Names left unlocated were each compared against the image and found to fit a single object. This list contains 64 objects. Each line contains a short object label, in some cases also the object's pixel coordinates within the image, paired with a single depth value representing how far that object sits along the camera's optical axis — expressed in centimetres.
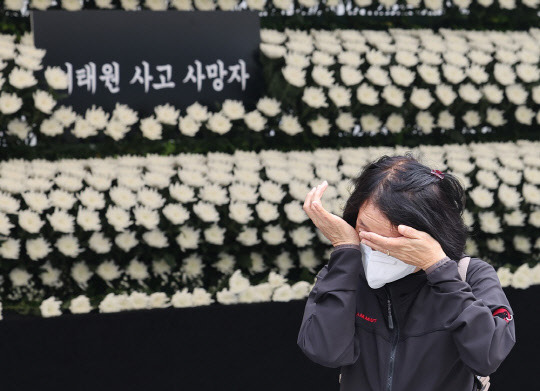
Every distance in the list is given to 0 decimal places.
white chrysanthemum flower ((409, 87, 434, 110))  938
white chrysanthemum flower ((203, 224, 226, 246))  755
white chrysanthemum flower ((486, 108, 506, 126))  999
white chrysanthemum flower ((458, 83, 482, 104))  961
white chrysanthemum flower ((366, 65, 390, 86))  923
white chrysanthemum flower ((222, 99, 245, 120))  890
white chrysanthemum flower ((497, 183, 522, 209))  850
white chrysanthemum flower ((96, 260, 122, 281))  743
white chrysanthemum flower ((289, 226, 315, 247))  783
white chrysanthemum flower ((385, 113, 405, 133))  953
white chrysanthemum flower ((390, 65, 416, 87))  932
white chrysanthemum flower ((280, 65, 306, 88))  887
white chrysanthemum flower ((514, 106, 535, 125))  1003
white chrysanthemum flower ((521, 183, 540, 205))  859
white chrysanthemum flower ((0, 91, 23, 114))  793
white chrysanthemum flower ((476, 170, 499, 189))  858
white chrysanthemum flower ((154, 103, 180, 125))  865
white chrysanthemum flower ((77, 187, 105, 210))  734
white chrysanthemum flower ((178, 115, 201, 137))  868
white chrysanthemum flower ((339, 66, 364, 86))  912
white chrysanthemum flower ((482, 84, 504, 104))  973
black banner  859
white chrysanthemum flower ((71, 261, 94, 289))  740
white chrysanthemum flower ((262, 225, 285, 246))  773
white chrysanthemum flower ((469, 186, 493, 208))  841
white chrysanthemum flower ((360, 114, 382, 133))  945
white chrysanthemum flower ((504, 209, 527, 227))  856
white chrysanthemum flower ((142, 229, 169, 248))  740
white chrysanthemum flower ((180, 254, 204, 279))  766
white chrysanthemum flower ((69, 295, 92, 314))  658
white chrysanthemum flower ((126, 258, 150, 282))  750
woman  327
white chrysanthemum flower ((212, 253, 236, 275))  775
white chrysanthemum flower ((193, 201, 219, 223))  746
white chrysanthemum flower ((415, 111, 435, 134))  970
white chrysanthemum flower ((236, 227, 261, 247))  766
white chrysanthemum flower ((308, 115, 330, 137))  910
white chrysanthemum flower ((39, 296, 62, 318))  654
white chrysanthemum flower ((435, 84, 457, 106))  953
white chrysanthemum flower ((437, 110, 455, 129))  977
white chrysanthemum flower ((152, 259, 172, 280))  759
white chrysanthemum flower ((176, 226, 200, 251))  748
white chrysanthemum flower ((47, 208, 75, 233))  710
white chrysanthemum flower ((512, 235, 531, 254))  871
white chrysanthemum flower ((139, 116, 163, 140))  861
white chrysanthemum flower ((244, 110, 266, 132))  892
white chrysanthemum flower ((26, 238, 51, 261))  711
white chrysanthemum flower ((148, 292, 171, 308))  675
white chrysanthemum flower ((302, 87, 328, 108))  888
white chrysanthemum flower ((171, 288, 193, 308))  675
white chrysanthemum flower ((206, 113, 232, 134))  879
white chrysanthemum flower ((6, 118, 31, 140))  821
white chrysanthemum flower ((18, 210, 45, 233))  705
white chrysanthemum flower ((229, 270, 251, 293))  693
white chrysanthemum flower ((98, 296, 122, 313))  660
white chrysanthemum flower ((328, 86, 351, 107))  901
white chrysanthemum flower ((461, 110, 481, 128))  989
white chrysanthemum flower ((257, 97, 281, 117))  895
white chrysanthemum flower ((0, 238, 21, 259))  699
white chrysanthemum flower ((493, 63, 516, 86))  979
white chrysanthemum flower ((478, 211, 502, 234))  841
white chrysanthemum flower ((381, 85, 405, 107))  927
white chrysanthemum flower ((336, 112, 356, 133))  923
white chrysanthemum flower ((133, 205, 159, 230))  728
